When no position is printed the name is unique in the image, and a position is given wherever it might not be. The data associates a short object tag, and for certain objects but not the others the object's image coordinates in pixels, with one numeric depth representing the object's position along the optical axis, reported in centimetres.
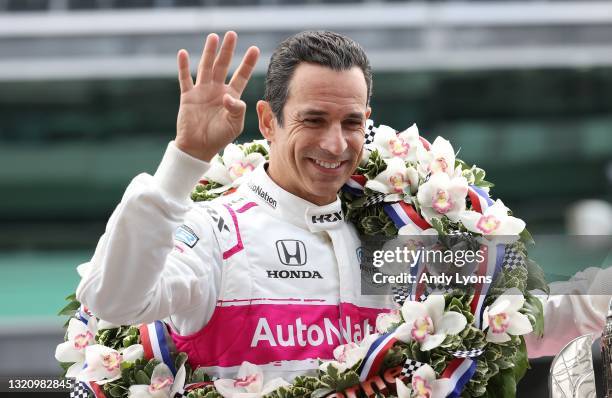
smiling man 526
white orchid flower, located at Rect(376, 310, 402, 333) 602
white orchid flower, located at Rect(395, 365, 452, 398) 574
